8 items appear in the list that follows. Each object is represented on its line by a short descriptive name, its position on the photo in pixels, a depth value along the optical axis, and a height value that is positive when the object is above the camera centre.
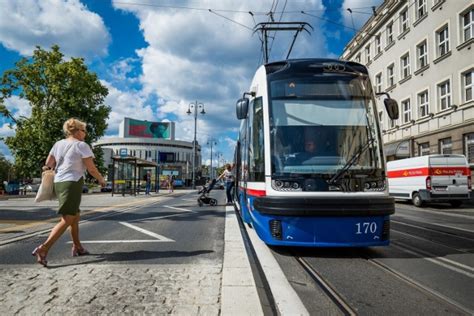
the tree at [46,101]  24.94 +5.53
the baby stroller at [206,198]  14.21 -0.77
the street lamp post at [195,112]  43.39 +7.99
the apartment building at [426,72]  20.45 +7.18
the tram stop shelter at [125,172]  23.02 +0.40
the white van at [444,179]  15.30 -0.03
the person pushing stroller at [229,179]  14.59 -0.02
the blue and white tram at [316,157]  4.67 +0.31
